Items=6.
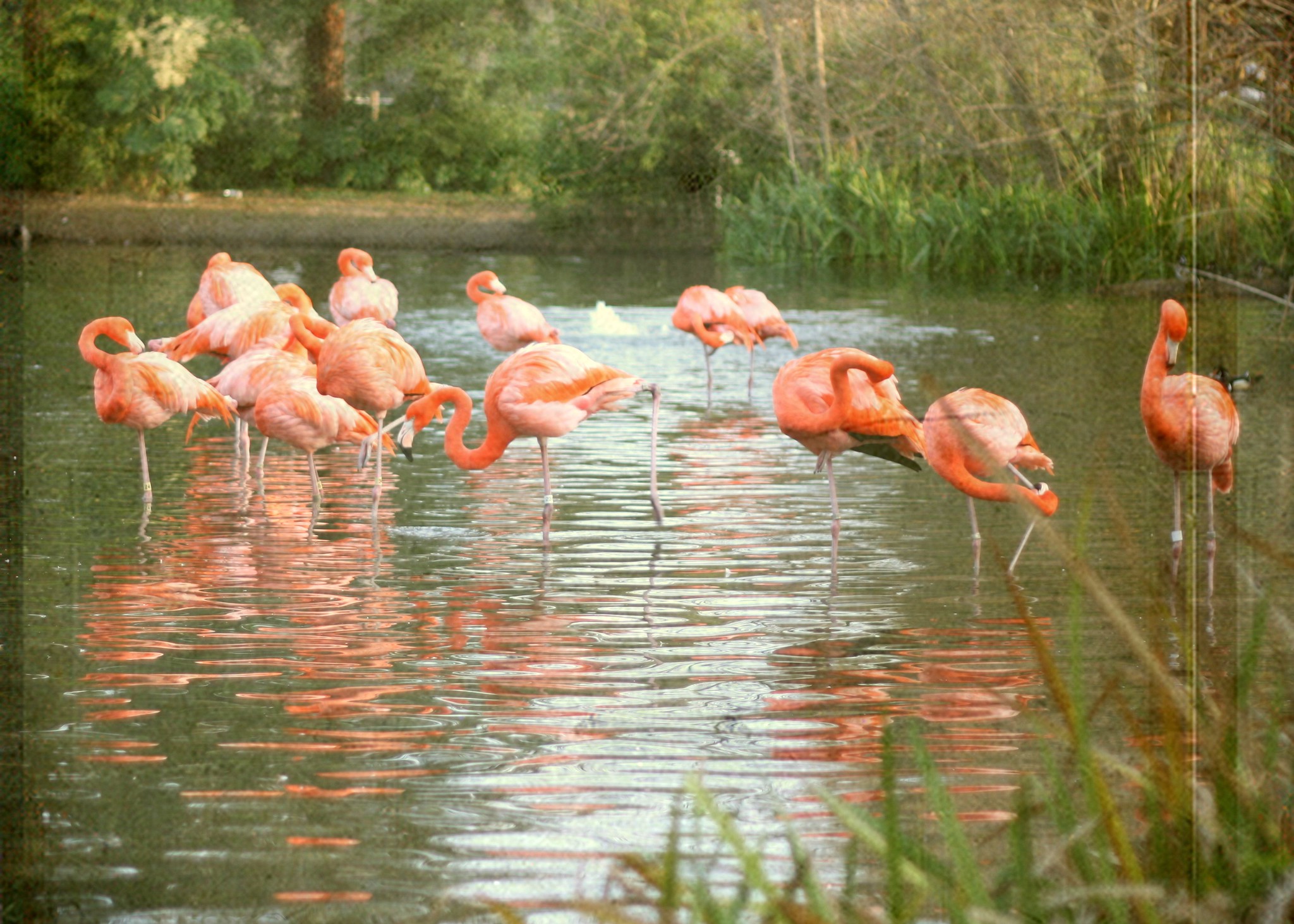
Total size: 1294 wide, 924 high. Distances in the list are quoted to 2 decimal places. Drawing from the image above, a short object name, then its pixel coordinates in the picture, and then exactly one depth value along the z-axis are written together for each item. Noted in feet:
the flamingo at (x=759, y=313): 63.00
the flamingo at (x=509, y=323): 58.54
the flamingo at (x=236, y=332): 48.60
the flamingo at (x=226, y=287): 54.80
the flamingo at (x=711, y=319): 61.57
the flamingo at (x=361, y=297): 58.75
